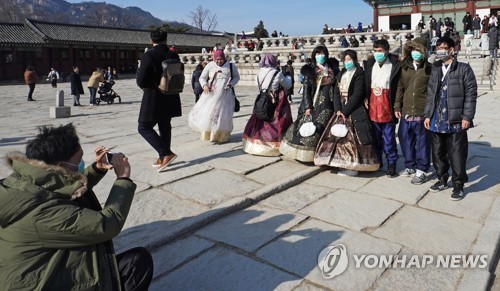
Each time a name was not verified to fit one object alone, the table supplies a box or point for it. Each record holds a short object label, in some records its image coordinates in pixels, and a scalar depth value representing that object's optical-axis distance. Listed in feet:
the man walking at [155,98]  16.26
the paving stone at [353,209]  12.56
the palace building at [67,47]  98.78
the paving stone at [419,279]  9.11
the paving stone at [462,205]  13.08
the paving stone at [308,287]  9.09
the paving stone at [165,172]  16.27
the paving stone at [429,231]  10.91
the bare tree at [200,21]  257.96
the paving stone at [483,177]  15.30
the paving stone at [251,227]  11.37
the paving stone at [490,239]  10.55
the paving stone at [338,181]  15.84
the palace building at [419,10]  99.30
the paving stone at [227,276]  9.25
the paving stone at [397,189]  14.57
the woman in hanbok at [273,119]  19.03
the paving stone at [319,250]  9.45
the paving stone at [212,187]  14.44
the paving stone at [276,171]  16.66
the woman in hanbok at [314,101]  17.19
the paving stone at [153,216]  11.21
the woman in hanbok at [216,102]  21.11
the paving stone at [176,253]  10.14
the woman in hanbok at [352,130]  16.21
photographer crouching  5.91
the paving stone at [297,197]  13.97
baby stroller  49.90
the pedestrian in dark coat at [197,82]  40.14
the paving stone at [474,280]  9.00
